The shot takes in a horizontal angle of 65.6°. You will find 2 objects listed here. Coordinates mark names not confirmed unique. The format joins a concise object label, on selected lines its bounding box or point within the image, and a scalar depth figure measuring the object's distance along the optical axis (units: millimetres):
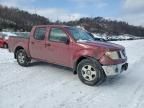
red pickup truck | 3252
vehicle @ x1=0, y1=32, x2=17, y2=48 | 8388
